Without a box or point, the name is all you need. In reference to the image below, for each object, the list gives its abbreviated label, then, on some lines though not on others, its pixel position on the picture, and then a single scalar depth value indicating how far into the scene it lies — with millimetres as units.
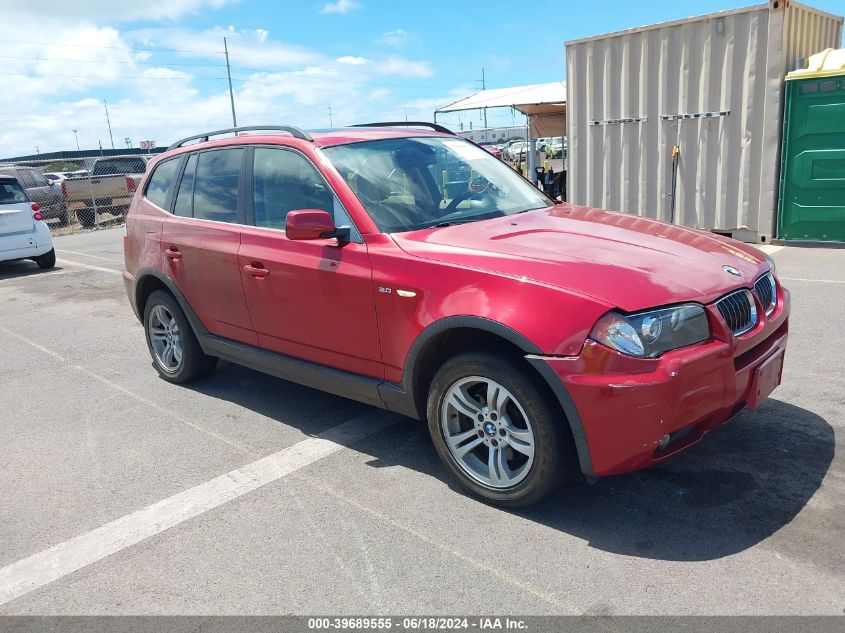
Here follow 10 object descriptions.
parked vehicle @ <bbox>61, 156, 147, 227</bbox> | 20000
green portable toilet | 9734
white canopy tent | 17281
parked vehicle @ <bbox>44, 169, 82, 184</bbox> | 29278
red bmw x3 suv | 2998
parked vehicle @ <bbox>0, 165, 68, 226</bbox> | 19891
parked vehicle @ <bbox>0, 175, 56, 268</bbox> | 11711
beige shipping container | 10203
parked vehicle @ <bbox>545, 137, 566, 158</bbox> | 19956
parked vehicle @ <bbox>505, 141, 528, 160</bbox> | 26703
